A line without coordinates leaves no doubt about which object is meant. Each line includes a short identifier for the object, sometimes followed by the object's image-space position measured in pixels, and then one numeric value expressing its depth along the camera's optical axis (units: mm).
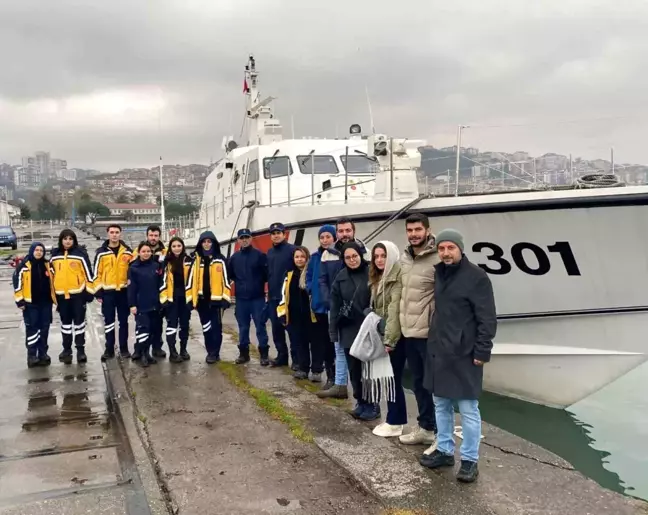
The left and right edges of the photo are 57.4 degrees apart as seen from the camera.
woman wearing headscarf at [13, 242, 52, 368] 5887
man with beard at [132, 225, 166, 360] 6023
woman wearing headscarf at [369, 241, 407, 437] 3531
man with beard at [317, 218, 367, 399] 4547
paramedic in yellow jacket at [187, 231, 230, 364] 5766
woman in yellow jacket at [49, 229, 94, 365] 5875
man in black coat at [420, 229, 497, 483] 2973
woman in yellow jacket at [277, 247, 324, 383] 5246
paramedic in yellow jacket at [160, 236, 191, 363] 5836
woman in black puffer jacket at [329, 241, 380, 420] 3997
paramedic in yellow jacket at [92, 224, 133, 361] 5984
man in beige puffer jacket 3285
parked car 28922
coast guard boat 5422
